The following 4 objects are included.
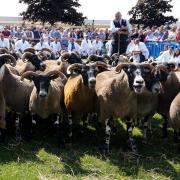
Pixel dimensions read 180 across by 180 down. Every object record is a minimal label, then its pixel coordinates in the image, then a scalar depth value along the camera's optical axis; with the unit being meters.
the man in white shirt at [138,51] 17.47
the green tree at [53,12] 54.00
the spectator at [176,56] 15.84
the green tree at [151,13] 55.91
